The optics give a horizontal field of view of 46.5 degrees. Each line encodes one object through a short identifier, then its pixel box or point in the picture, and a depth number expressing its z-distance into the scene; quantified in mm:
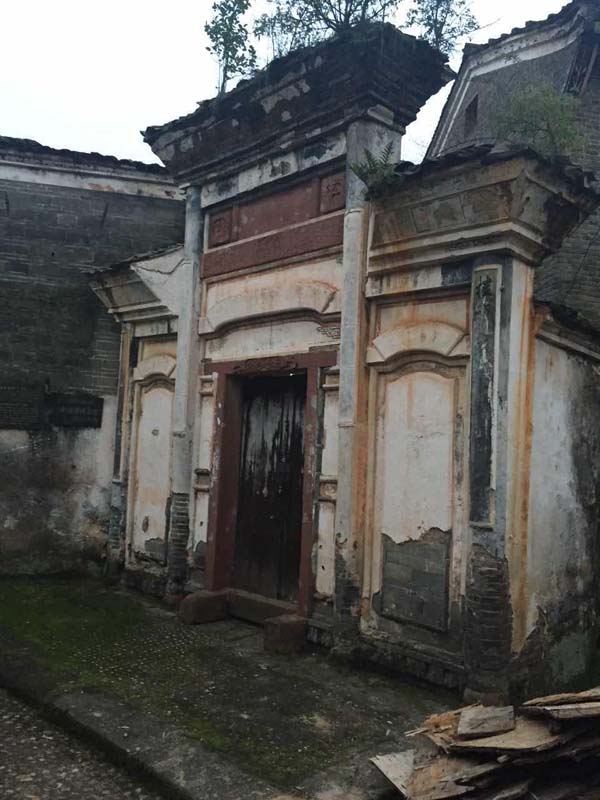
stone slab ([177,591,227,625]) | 6957
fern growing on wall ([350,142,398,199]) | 5746
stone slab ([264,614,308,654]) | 6086
